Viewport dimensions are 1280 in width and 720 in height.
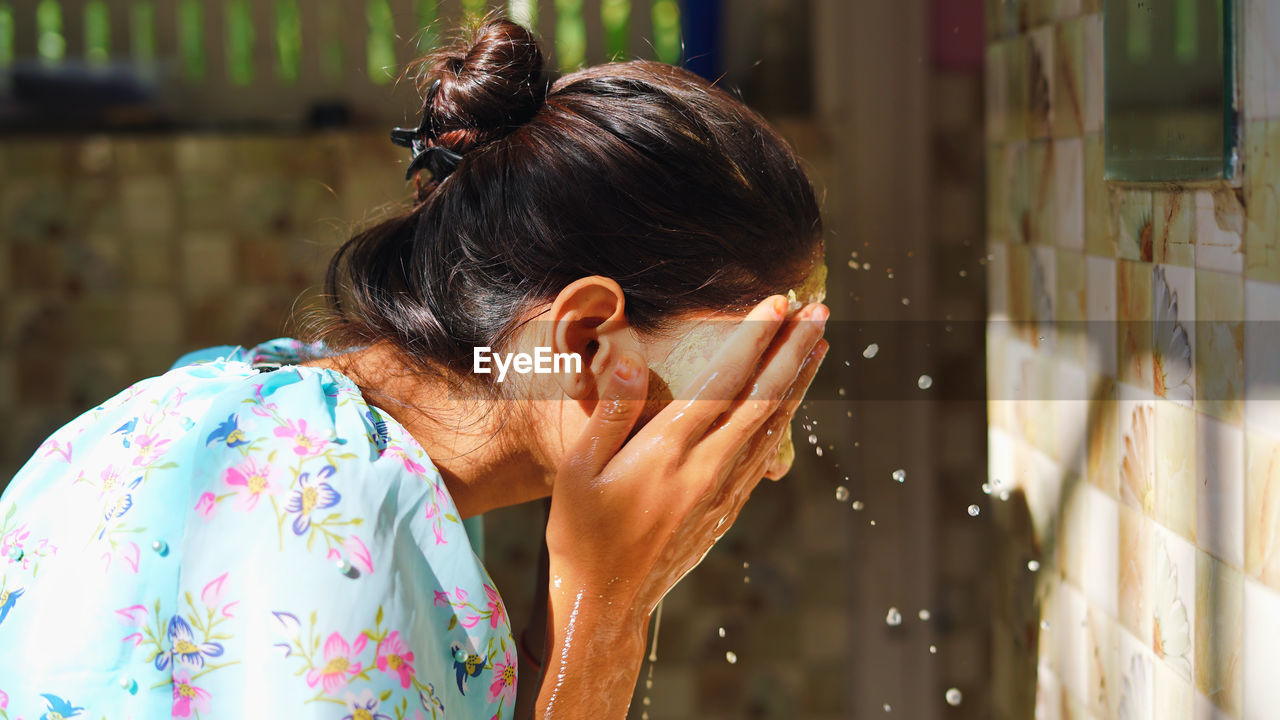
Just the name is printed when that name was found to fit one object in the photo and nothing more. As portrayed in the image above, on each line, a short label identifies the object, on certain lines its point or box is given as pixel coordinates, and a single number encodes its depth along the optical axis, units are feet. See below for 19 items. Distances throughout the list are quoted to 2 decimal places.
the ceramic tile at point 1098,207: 4.48
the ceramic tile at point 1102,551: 4.55
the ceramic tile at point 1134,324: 4.40
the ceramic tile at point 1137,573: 4.43
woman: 4.32
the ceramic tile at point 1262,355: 4.11
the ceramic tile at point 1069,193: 4.57
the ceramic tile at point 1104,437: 4.53
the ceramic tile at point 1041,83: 4.67
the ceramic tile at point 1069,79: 4.54
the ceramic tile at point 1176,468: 4.30
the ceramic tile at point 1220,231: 4.17
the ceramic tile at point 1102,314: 4.50
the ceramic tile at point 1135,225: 4.37
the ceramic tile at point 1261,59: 4.10
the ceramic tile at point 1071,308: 4.60
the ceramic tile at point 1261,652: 4.14
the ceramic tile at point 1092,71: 4.47
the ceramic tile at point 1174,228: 4.27
